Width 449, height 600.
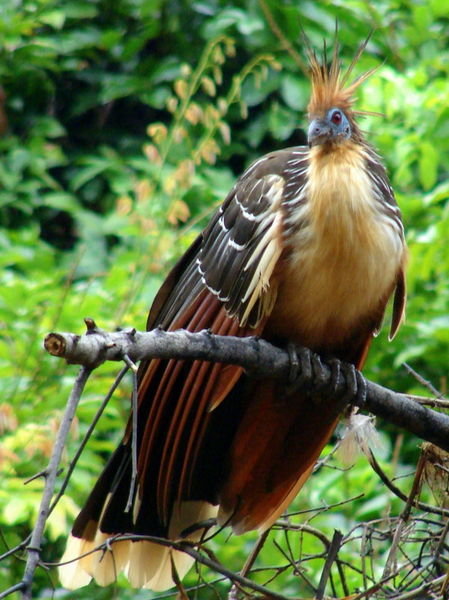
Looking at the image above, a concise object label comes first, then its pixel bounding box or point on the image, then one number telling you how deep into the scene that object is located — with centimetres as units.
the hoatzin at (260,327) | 965
